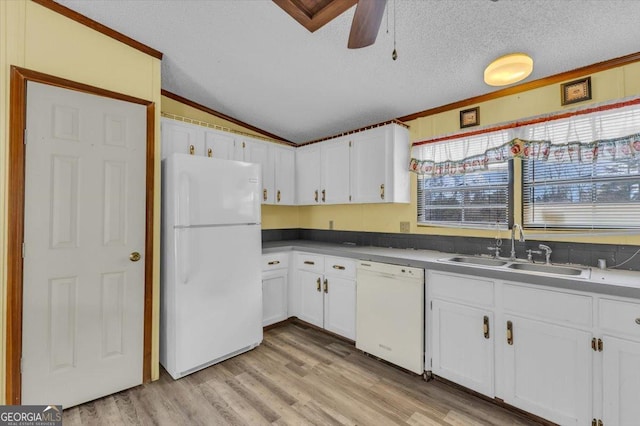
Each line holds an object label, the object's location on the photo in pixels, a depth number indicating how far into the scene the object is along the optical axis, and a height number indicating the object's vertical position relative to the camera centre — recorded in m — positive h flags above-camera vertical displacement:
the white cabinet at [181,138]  2.73 +0.76
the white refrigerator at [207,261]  2.31 -0.38
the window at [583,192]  1.99 +0.17
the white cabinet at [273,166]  3.38 +0.63
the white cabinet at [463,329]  2.00 -0.82
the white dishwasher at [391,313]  2.31 -0.82
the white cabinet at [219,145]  3.02 +0.75
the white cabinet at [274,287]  3.18 -0.80
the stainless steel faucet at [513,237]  2.30 -0.18
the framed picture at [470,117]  2.64 +0.90
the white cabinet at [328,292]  2.88 -0.80
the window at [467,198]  2.56 +0.17
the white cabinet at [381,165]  2.92 +0.53
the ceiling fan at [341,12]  1.12 +1.22
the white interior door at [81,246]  1.87 -0.20
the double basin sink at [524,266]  2.00 -0.38
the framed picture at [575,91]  2.10 +0.91
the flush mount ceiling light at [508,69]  1.71 +0.87
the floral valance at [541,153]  1.97 +0.48
